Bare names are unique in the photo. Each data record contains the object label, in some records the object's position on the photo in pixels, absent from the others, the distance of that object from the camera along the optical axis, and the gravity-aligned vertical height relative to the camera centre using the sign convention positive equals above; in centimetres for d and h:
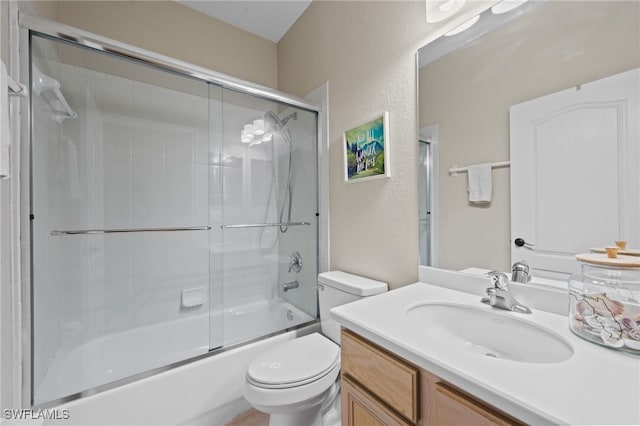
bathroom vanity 47 -33
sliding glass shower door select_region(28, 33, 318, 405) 137 -2
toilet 107 -68
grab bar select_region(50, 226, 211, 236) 151 -10
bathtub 121 -85
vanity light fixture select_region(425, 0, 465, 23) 105 +81
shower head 195 +69
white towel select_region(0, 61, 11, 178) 85 +30
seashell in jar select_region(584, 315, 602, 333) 65 -28
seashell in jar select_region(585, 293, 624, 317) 65 -23
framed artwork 137 +34
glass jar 62 -24
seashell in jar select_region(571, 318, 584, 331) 68 -29
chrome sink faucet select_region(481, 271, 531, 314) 86 -28
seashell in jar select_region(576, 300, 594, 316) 68 -25
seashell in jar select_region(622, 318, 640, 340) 60 -27
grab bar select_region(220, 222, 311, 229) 199 -9
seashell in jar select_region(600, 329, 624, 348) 61 -29
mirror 76 +42
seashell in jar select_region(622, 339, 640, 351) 59 -30
